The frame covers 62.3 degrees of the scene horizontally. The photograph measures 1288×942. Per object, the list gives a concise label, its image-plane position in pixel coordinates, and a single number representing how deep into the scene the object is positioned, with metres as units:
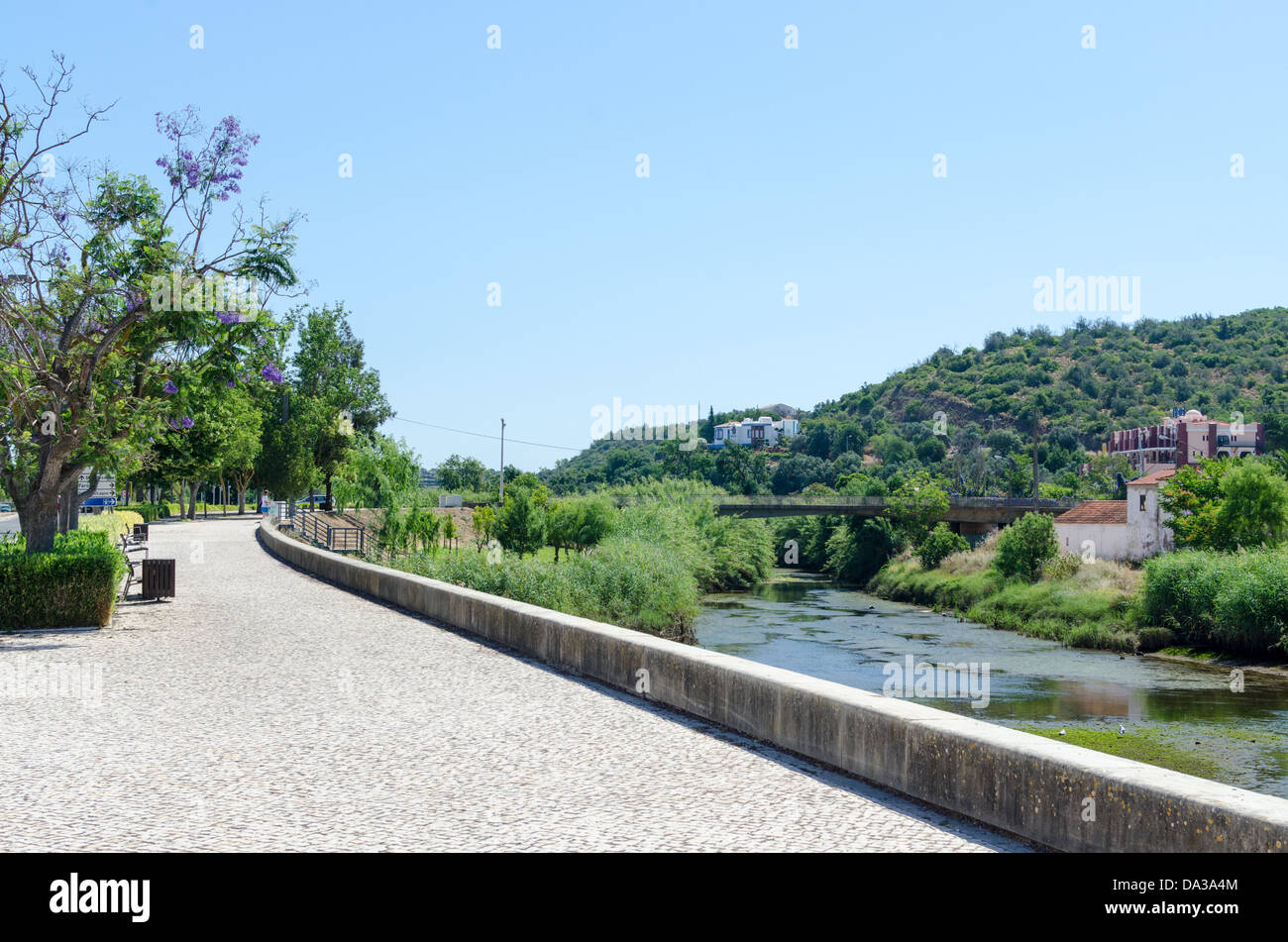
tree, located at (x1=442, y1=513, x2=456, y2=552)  58.96
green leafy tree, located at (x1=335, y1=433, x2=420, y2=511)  41.84
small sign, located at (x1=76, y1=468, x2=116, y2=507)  56.28
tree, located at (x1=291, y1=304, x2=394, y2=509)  75.31
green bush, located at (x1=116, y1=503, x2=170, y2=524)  63.42
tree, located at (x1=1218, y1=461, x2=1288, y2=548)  52.50
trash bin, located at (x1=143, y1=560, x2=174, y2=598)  19.39
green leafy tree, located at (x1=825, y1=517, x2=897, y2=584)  82.62
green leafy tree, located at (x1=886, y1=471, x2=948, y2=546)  80.06
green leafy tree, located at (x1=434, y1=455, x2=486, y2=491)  151.25
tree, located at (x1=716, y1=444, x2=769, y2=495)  150.12
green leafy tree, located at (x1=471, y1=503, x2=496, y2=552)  70.69
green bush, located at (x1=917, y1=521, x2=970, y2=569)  72.94
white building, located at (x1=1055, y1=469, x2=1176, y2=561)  63.44
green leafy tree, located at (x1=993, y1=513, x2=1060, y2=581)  60.00
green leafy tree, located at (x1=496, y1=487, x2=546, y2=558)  74.19
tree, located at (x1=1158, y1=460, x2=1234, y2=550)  54.97
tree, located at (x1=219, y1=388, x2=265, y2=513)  58.72
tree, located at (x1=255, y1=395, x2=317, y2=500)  73.38
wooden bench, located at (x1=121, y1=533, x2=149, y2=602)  21.39
